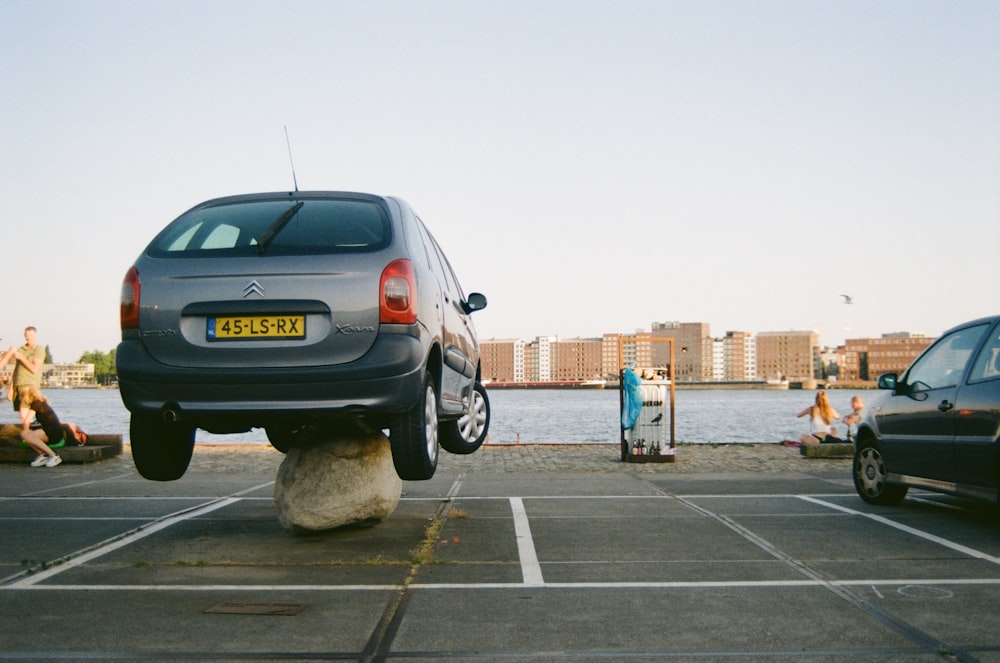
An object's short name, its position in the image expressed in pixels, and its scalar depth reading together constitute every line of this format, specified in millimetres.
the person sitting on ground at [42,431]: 15172
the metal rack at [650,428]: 16656
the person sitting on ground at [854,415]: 19412
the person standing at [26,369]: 15062
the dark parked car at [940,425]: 7852
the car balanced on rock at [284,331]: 5602
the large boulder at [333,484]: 7797
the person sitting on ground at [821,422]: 18781
